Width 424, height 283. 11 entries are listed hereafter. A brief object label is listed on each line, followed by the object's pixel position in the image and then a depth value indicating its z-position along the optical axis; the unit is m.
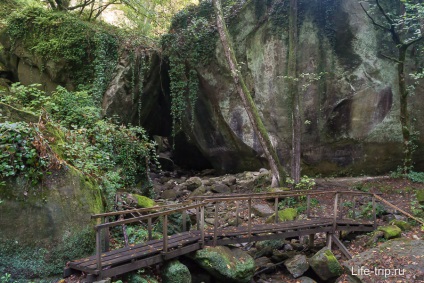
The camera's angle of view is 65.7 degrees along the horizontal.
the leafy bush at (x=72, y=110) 9.26
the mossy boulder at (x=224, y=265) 6.36
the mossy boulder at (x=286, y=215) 8.96
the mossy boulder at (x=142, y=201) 8.27
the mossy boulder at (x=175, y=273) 5.75
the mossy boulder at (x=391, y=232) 7.83
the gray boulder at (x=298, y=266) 7.39
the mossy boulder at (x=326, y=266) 7.05
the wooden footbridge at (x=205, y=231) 5.04
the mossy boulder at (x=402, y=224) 8.31
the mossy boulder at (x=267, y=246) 8.37
